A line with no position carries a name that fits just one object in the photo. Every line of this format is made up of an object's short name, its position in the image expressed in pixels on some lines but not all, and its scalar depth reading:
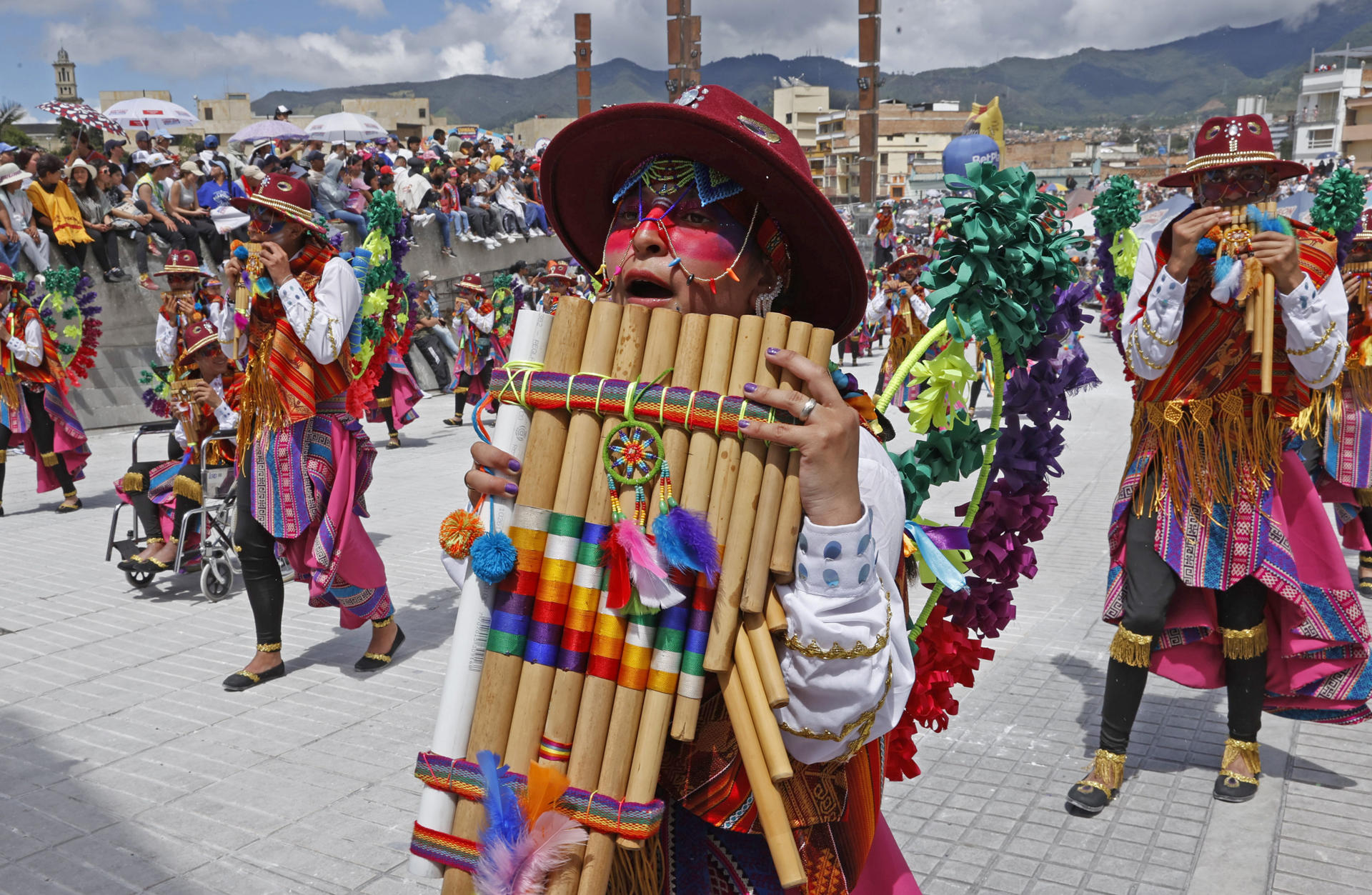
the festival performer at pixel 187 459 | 7.18
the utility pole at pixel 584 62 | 35.91
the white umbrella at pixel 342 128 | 22.92
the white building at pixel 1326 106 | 85.69
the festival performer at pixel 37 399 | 9.56
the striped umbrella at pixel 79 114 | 15.33
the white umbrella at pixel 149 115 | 19.45
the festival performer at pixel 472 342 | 14.10
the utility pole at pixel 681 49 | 29.19
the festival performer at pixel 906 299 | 12.31
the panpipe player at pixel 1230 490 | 3.64
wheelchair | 7.19
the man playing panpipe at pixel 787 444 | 1.67
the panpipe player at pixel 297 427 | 5.17
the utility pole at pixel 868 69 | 35.59
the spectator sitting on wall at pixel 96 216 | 14.97
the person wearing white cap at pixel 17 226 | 13.38
